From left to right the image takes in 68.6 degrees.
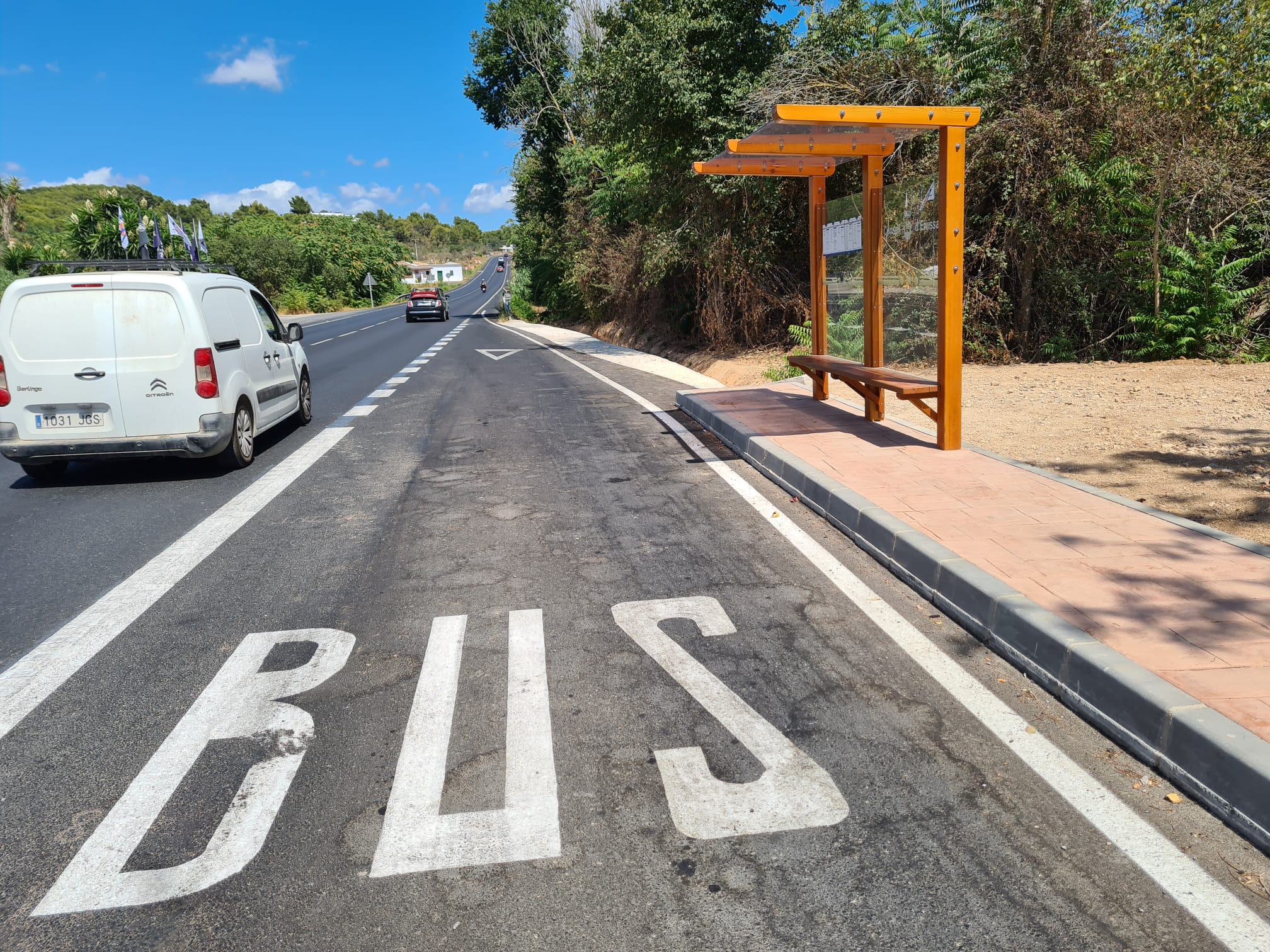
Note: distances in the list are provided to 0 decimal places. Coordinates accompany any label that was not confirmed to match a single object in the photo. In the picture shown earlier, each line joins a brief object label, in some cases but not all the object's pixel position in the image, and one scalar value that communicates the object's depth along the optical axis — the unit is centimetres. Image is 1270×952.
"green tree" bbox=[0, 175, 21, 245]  5366
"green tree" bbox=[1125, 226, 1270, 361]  1152
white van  746
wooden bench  781
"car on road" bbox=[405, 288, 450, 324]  4422
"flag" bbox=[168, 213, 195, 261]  3834
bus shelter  717
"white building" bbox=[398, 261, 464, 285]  15725
